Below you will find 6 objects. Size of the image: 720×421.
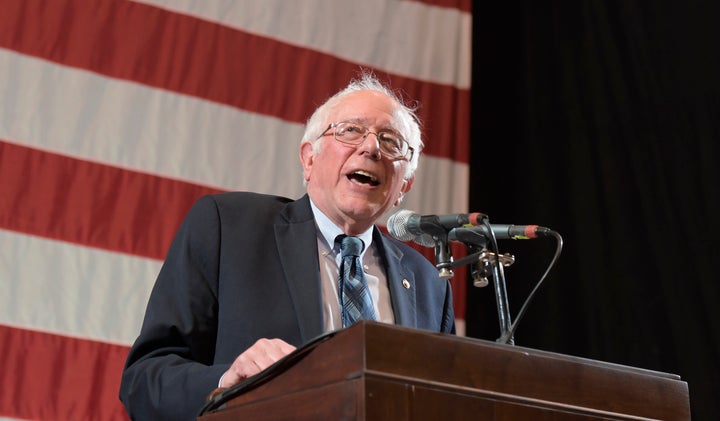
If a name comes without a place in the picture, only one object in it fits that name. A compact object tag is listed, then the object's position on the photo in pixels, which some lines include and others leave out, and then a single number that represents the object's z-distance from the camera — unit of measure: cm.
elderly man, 413
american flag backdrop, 467
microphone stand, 400
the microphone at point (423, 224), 405
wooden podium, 378
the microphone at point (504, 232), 404
